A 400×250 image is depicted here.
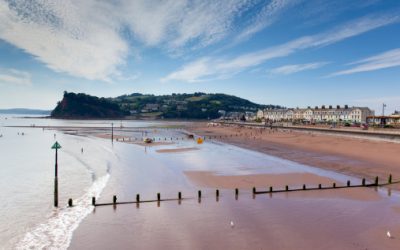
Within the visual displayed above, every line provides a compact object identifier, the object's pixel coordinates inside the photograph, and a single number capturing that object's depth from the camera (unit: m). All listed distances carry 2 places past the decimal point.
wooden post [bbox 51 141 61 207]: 20.85
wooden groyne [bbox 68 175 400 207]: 21.46
